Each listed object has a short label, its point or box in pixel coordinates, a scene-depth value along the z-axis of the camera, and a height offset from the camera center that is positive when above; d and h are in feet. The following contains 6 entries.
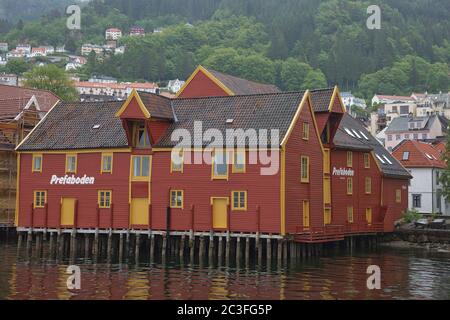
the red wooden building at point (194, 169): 150.71 +10.08
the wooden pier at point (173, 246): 148.46 -7.56
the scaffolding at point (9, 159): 204.23 +14.96
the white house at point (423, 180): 254.47 +13.22
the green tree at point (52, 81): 354.13 +66.82
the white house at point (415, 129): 424.87 +53.55
